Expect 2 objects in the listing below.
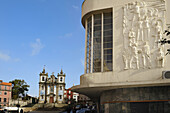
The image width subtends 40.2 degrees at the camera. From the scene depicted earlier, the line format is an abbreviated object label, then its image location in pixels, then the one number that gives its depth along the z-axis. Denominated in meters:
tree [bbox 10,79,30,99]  75.62
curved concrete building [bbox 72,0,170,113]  18.28
